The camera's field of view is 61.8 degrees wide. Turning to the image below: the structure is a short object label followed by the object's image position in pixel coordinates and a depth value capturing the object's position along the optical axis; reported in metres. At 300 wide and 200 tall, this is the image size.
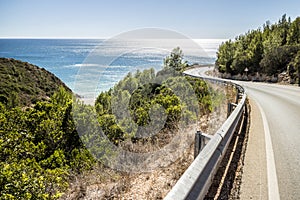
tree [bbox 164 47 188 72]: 47.22
